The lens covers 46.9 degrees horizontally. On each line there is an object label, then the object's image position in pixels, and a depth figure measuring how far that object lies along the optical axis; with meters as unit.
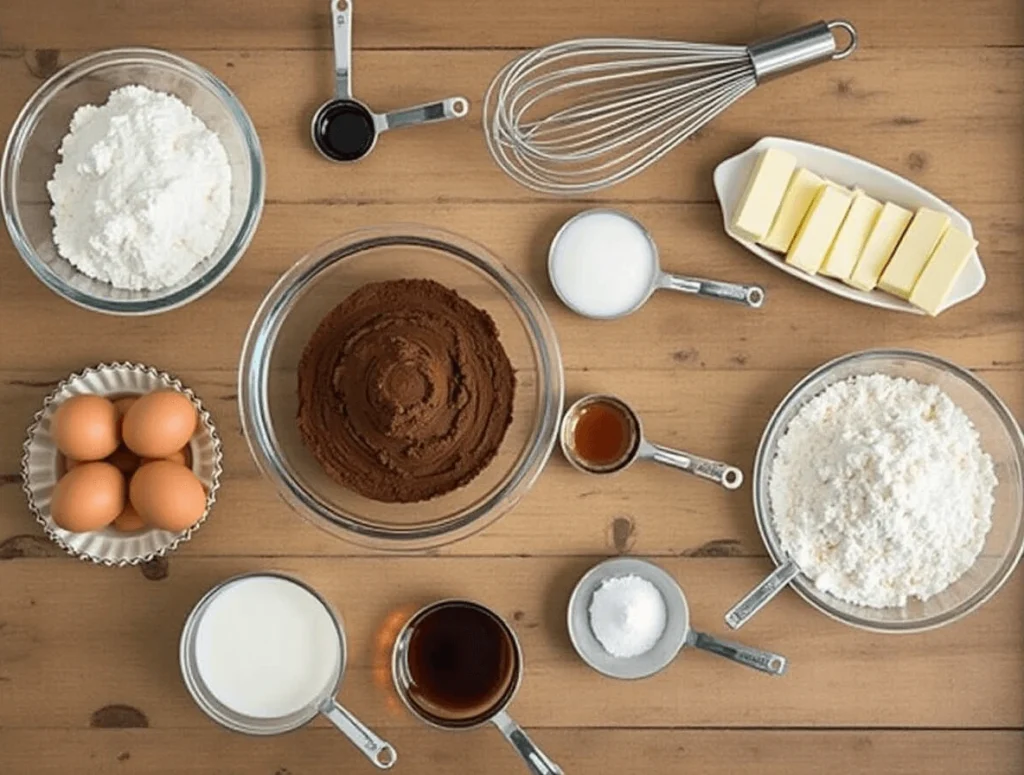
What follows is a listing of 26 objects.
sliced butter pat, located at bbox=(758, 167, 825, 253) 1.32
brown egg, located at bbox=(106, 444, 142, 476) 1.31
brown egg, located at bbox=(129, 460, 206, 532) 1.23
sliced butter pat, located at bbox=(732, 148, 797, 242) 1.31
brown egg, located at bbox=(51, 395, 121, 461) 1.24
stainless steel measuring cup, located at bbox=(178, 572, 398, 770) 1.30
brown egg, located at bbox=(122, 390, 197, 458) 1.24
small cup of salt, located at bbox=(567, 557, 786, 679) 1.32
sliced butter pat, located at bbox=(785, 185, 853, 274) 1.31
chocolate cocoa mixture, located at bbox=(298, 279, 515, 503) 1.24
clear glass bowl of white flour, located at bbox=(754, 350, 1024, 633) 1.32
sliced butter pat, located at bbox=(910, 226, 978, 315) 1.32
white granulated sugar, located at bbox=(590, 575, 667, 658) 1.31
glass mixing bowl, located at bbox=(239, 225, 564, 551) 1.33
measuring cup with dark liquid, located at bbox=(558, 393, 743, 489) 1.32
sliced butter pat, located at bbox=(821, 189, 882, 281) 1.32
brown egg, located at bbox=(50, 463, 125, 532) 1.23
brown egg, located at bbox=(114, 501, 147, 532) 1.30
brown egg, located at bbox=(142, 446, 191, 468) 1.29
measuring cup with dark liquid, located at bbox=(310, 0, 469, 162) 1.33
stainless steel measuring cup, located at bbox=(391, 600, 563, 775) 1.28
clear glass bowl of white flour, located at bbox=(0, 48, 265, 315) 1.29
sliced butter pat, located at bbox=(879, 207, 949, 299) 1.31
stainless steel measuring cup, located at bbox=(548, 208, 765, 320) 1.32
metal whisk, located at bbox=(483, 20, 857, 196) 1.34
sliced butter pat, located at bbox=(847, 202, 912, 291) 1.32
